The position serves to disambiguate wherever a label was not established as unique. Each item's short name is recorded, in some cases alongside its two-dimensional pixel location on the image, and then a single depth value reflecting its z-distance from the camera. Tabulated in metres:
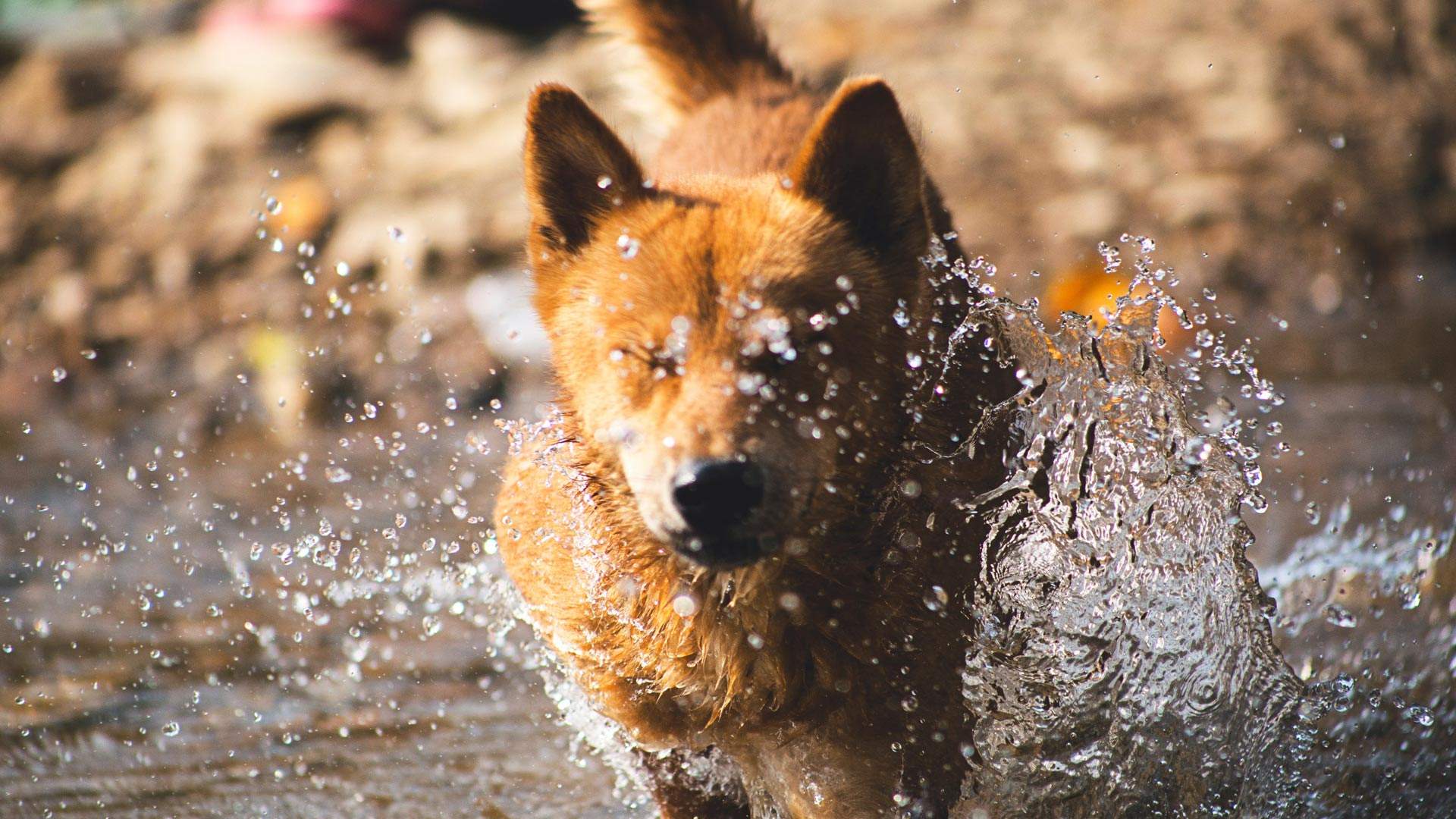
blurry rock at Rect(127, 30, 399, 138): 17.62
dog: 6.02
